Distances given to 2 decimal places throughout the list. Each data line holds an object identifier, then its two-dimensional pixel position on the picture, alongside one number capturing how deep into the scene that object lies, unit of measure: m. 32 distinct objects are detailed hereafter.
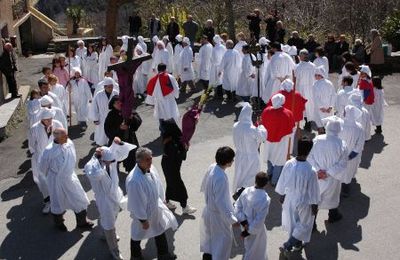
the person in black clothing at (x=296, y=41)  16.66
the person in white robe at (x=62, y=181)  8.23
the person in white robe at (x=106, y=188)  7.49
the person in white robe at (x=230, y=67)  14.97
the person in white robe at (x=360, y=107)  10.17
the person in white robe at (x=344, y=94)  10.94
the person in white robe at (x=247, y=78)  14.27
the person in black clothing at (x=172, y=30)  18.89
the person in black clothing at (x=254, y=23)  19.17
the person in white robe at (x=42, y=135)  9.32
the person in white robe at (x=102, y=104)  11.26
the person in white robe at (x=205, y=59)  16.02
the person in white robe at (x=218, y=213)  6.81
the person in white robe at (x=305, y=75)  13.00
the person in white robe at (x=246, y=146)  8.81
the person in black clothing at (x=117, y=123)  9.84
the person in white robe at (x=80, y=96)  13.81
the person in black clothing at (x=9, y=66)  15.16
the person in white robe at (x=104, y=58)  16.81
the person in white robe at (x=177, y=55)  16.58
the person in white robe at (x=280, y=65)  13.01
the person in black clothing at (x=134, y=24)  21.56
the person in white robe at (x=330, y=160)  8.21
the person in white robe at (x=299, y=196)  7.26
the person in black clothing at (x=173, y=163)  8.55
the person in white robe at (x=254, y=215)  6.75
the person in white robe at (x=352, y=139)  9.35
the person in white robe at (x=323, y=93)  11.84
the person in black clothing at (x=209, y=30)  18.00
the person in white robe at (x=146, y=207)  7.00
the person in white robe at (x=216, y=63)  15.73
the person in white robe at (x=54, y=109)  10.07
